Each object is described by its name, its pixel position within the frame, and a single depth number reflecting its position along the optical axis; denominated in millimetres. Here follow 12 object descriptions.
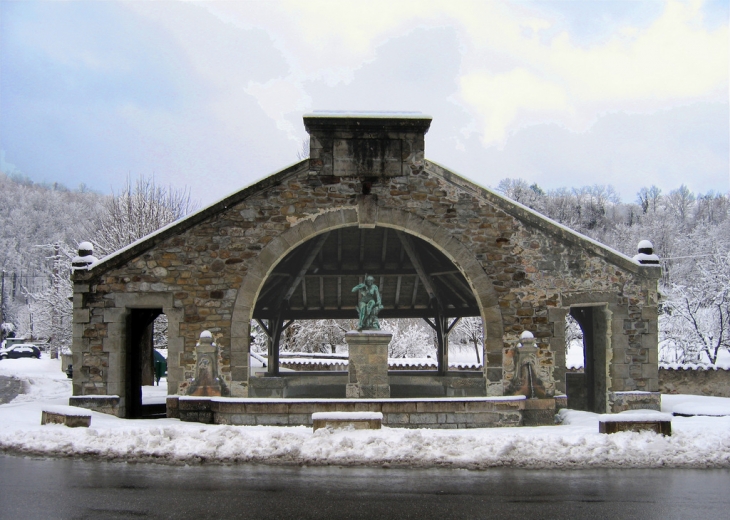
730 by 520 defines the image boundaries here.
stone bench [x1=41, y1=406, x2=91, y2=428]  10773
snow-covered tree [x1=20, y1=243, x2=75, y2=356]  30598
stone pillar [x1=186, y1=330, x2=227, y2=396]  13039
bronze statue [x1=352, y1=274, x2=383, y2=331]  14227
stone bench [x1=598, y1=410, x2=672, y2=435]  9766
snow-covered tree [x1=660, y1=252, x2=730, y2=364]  29516
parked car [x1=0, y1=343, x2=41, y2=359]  42397
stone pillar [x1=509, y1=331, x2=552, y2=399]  13281
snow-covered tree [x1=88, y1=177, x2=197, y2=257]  28031
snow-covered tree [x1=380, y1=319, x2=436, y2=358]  42594
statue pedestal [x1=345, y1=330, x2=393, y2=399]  13633
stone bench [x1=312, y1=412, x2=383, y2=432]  9852
